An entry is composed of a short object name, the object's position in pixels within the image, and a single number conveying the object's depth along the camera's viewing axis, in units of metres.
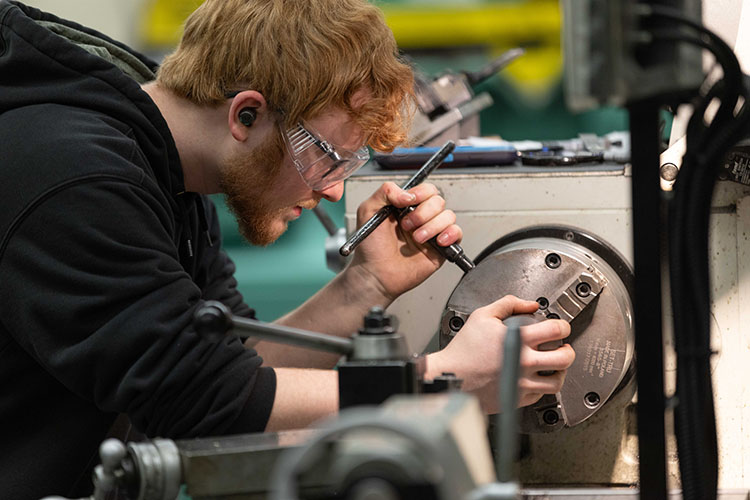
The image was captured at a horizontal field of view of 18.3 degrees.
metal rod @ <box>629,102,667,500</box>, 1.85
